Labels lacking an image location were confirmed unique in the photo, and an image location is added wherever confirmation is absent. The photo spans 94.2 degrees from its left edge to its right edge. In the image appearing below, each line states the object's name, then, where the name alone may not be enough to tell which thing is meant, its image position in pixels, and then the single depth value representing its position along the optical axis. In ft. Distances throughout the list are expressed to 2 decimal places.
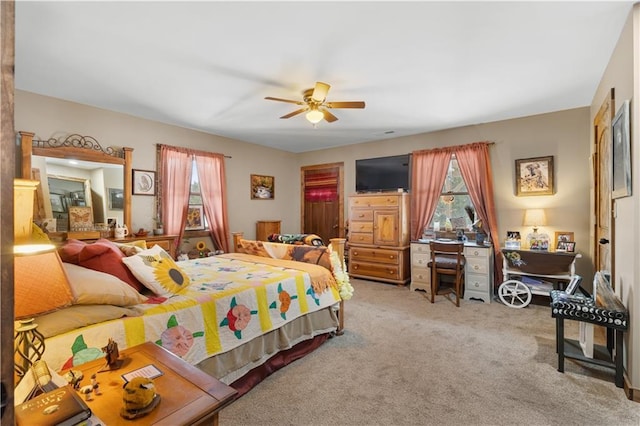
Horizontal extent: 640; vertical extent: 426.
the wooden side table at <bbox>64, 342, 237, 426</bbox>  2.76
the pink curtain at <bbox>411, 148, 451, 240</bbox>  16.38
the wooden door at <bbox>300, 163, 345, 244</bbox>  20.72
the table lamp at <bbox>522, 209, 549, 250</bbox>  13.39
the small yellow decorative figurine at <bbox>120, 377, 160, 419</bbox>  2.78
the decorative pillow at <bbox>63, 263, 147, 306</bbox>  4.80
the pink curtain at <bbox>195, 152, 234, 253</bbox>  16.57
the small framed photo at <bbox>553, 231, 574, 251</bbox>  12.83
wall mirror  11.16
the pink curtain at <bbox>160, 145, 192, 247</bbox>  14.94
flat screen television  17.63
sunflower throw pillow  6.31
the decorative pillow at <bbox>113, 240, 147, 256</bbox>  7.02
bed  4.71
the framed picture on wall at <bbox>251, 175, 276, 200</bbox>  19.69
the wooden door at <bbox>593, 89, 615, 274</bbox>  8.75
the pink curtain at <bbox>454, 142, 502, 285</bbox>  14.74
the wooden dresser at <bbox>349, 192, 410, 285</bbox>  16.39
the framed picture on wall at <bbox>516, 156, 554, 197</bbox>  13.64
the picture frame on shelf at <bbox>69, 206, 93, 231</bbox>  11.89
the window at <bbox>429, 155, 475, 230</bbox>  16.03
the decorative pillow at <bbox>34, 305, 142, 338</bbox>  4.31
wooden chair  12.94
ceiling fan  9.66
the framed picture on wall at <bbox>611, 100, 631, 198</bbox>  6.84
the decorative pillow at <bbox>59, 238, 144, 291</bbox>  5.86
